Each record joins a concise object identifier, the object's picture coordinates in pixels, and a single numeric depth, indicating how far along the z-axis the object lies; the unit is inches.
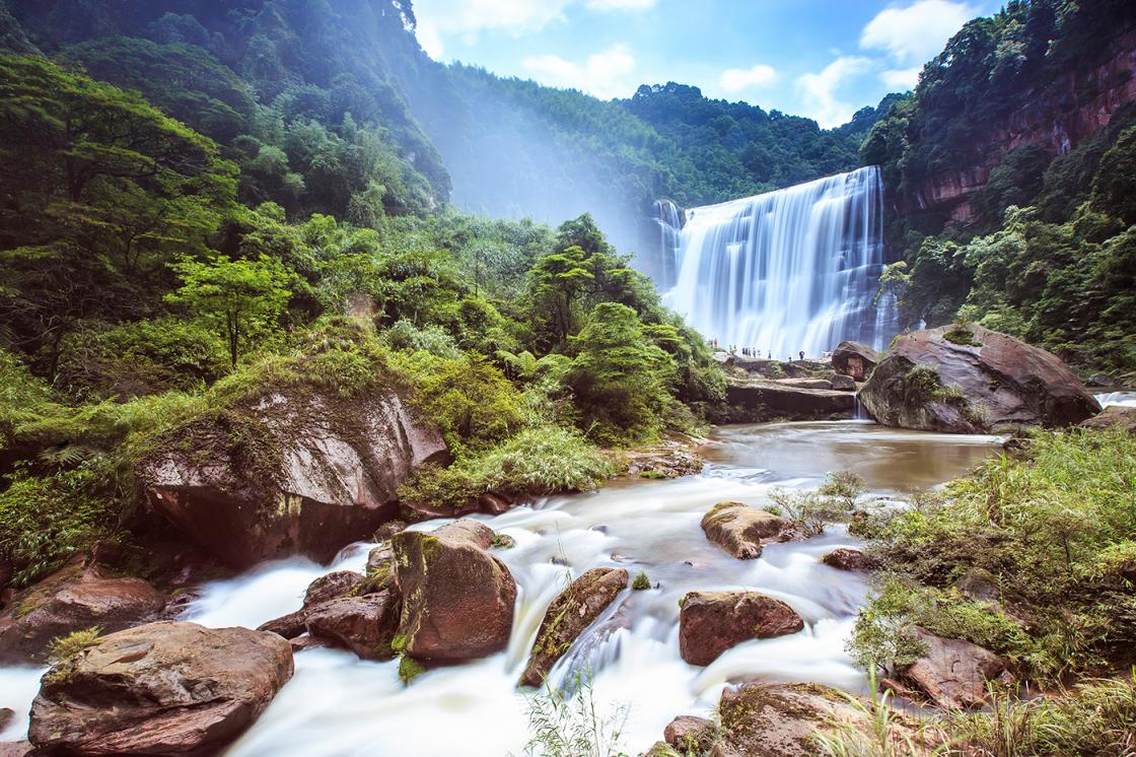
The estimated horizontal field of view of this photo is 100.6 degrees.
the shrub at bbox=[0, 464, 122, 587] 194.7
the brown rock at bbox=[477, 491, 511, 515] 277.1
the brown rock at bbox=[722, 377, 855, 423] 684.7
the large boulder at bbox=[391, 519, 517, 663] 151.8
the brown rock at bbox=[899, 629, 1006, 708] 104.3
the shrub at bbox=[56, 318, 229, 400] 305.7
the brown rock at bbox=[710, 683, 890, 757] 88.4
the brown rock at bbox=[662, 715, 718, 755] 98.2
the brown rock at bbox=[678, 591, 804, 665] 136.7
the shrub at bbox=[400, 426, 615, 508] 276.8
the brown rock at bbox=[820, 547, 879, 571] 174.1
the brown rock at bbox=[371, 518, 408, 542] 243.4
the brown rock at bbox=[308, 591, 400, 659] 159.0
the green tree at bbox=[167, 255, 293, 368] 279.7
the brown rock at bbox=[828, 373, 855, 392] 736.3
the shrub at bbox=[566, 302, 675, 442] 427.8
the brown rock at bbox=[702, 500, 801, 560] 194.9
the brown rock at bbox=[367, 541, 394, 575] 193.3
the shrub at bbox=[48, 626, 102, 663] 131.0
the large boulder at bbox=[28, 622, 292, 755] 113.6
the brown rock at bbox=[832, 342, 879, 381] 802.8
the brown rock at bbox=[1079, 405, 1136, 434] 277.9
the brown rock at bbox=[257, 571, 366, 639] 172.6
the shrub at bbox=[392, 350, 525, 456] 318.0
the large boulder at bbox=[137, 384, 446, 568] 203.0
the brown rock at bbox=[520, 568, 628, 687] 144.2
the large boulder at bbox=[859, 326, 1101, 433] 448.8
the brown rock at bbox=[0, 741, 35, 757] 114.3
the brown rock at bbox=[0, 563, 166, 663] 161.2
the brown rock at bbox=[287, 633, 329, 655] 163.2
